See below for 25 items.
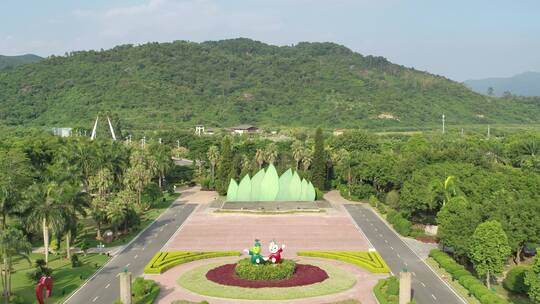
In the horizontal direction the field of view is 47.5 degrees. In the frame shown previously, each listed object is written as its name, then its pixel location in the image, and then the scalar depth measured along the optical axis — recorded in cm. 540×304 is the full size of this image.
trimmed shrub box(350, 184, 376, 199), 9312
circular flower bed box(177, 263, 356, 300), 4409
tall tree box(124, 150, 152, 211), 8126
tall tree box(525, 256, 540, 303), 3841
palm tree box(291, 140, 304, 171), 10306
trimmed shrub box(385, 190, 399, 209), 8150
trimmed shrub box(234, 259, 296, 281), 4684
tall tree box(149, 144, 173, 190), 10041
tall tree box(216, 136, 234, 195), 9744
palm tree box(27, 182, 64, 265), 5206
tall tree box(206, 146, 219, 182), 10619
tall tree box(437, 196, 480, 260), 5175
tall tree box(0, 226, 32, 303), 4122
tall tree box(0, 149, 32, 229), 5041
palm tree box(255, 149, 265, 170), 10281
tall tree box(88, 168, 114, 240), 6316
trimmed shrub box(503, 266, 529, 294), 4647
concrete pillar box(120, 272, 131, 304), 4106
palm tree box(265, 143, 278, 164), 10275
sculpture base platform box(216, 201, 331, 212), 8100
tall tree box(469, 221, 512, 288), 4609
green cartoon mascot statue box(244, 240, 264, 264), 4744
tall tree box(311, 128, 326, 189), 9900
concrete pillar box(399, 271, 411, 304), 4212
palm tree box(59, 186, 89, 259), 5406
